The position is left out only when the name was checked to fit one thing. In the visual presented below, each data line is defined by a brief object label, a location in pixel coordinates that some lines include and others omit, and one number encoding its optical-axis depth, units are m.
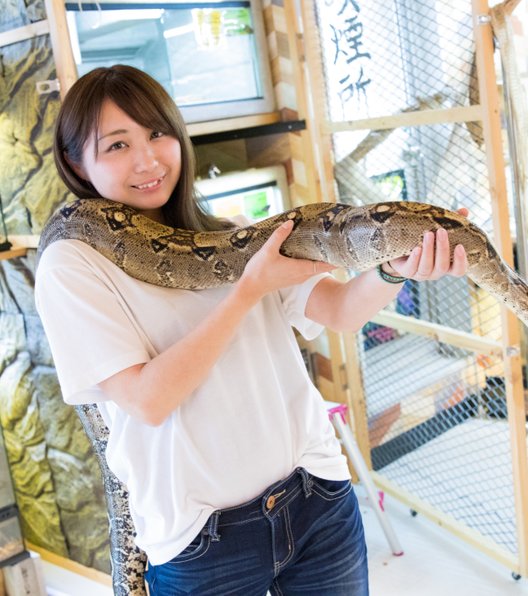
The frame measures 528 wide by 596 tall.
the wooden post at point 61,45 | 2.50
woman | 1.36
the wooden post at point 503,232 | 2.44
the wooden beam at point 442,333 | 2.76
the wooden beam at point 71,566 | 3.13
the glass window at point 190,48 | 2.90
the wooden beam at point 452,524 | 2.90
